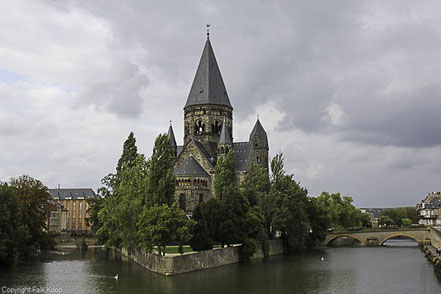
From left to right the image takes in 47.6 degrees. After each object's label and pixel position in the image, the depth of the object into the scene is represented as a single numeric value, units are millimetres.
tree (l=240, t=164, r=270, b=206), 70188
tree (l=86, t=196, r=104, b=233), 78581
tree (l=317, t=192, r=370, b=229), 108312
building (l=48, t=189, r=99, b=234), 136375
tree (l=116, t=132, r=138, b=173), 75575
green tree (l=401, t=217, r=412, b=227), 152500
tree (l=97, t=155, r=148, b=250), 53469
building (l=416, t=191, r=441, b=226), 133125
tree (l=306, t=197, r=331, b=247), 83188
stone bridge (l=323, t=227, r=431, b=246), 91600
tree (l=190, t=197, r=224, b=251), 52844
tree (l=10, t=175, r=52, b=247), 62628
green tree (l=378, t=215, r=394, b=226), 164250
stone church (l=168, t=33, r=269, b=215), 89375
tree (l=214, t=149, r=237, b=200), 62844
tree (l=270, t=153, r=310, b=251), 70188
